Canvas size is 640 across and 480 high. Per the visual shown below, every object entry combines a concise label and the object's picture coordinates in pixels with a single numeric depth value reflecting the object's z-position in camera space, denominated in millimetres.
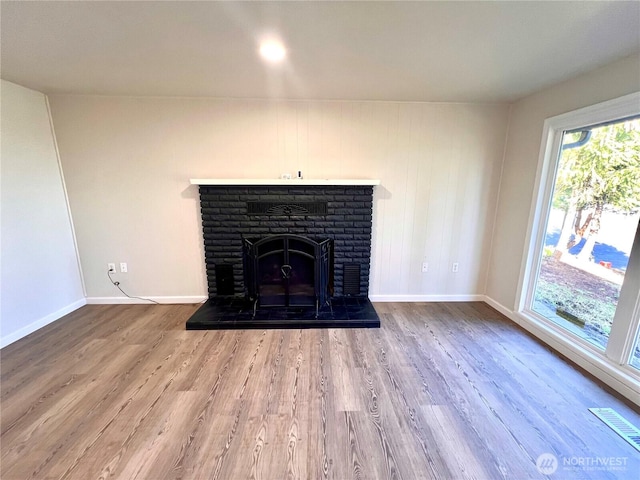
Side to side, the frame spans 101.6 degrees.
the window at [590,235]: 1759
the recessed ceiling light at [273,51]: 1630
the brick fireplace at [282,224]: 2738
